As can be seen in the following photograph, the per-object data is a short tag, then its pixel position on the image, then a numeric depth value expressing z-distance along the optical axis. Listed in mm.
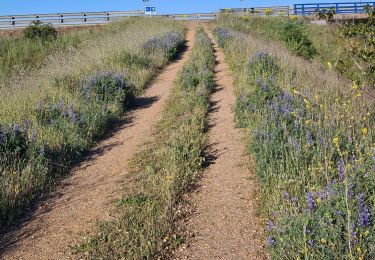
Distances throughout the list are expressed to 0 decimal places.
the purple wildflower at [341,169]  4271
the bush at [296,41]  22797
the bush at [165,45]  18141
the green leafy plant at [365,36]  5672
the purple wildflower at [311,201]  3789
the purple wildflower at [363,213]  3386
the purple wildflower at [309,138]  5427
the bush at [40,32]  31169
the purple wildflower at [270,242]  3559
